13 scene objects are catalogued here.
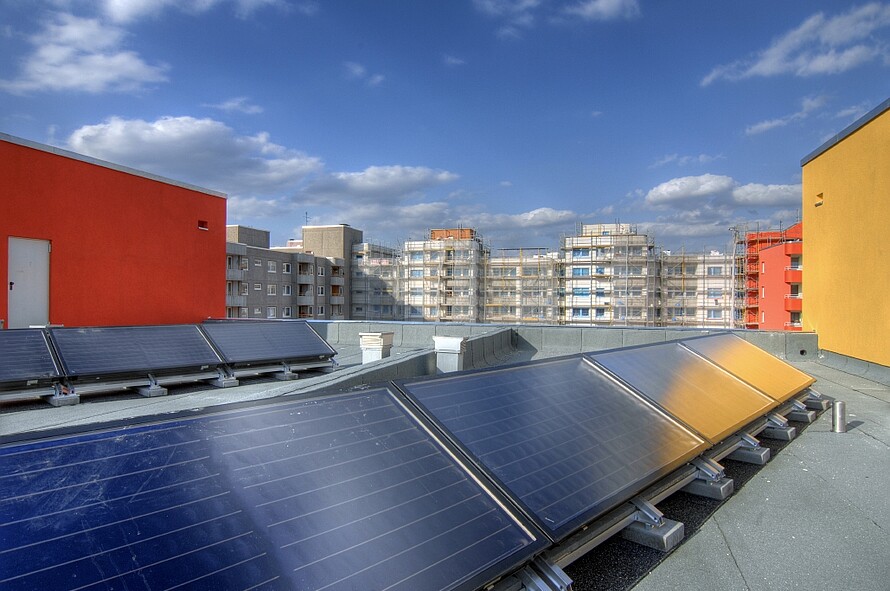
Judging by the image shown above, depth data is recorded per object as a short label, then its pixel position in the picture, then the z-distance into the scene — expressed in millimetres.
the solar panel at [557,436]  2549
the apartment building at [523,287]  61031
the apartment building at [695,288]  59375
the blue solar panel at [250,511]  1506
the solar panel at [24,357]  7164
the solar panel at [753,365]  6004
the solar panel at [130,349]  8047
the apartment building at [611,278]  58344
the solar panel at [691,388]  4254
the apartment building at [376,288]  69694
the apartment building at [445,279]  63562
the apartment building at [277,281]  59656
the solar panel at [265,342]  10188
